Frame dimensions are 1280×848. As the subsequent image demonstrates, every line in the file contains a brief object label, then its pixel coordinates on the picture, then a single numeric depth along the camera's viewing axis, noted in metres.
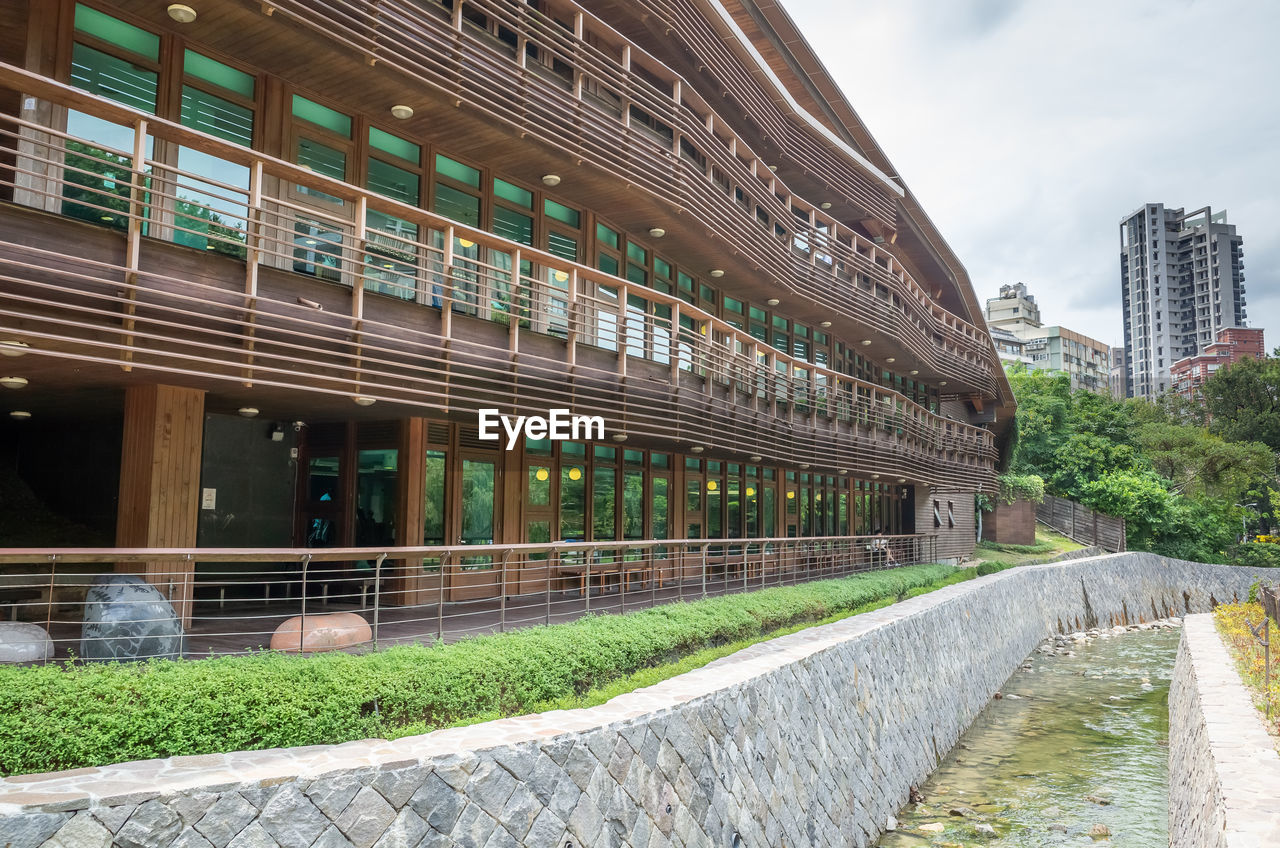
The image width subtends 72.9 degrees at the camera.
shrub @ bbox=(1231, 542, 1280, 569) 43.06
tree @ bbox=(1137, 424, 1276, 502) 46.44
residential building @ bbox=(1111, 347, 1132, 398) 145.88
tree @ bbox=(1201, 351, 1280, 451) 59.00
